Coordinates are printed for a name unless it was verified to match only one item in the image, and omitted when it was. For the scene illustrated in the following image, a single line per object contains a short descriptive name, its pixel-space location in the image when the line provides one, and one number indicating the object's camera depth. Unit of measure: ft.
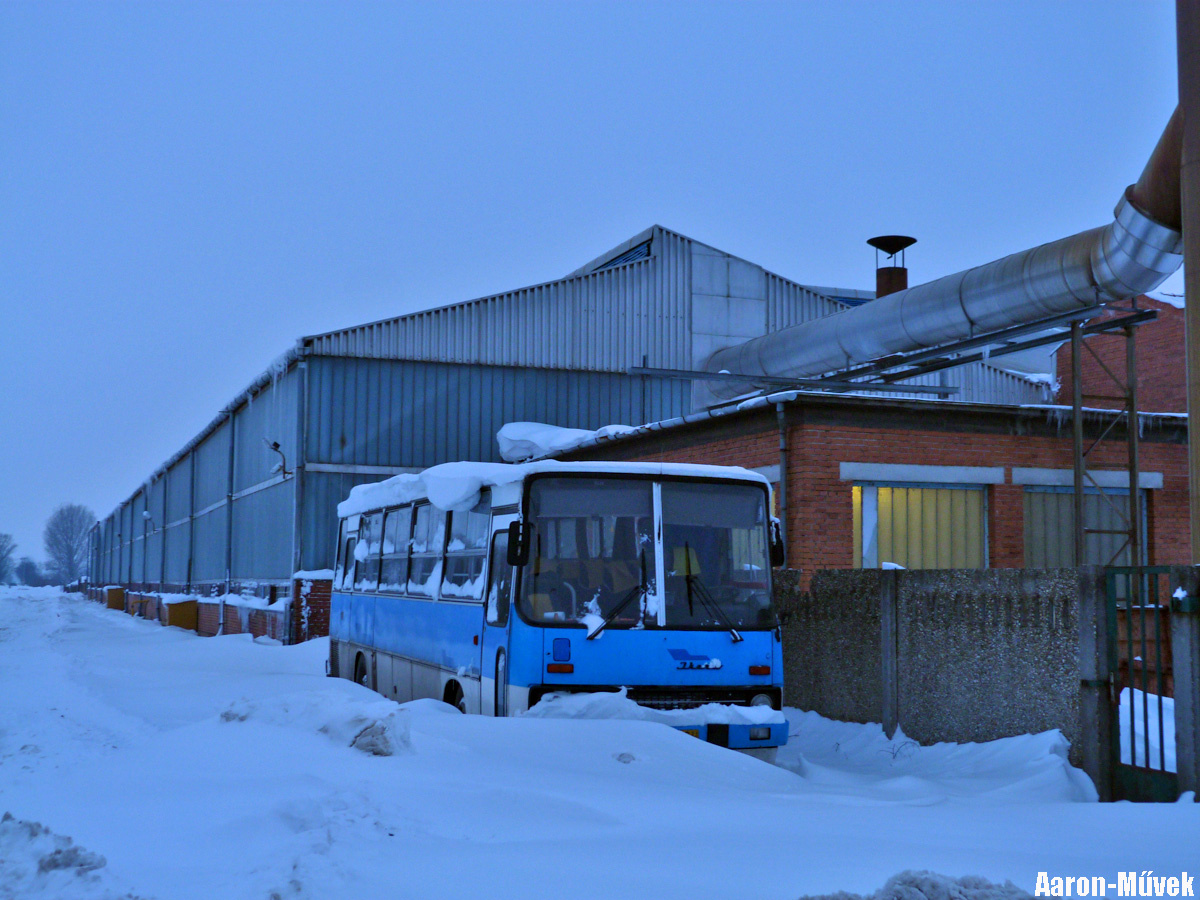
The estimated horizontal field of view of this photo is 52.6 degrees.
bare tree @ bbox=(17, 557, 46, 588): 638.53
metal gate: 25.75
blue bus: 31.17
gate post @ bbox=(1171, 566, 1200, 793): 24.81
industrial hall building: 52.85
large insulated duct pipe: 44.50
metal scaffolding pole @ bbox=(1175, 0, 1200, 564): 36.78
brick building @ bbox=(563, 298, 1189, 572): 51.85
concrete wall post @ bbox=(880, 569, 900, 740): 37.50
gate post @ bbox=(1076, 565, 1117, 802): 28.30
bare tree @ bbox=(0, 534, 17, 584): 557.74
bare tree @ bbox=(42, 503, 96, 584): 614.42
